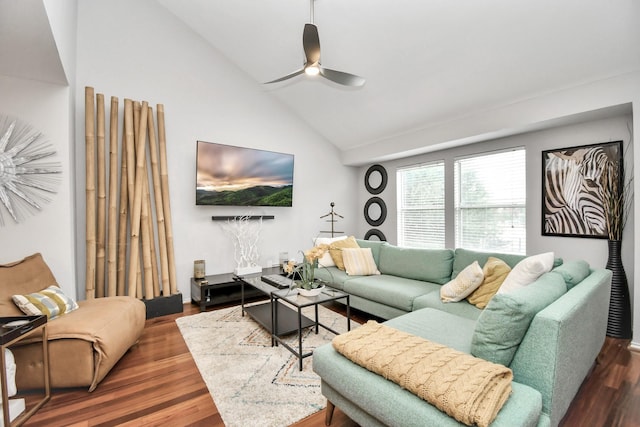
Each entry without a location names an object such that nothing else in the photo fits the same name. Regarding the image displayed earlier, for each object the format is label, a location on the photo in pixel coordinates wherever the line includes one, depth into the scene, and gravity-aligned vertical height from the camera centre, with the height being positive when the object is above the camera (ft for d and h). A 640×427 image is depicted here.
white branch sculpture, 14.28 -1.24
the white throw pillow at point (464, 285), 8.28 -2.04
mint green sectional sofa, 4.11 -2.55
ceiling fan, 7.51 +4.36
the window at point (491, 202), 12.02 +0.56
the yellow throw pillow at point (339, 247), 12.95 -1.44
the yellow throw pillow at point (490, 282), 8.05 -1.91
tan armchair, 6.39 -2.87
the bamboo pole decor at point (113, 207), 10.78 +0.36
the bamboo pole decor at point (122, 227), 11.16 -0.41
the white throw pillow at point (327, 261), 13.38 -2.12
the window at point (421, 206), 15.01 +0.49
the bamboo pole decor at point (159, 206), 11.80 +0.42
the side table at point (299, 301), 7.91 -2.40
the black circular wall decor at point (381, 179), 17.63 +2.24
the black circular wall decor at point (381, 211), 17.70 +0.25
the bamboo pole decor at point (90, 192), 10.32 +0.88
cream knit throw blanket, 3.67 -2.31
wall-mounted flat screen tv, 13.14 +1.92
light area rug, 5.97 -3.94
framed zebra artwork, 9.84 +0.92
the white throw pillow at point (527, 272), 6.75 -1.37
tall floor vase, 9.11 -2.76
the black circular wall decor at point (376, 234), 17.71 -1.21
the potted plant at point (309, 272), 8.65 -1.72
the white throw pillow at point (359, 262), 12.00 -1.96
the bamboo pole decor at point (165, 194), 11.96 +0.92
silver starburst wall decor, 8.33 +1.39
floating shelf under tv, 13.75 -0.06
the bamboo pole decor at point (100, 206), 10.66 +0.39
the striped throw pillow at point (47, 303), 6.65 -2.07
